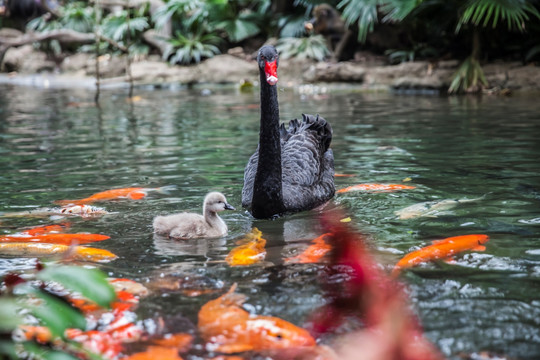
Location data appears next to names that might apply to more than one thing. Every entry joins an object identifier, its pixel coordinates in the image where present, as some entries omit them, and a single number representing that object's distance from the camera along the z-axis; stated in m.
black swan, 4.38
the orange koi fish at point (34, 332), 2.37
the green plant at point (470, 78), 12.52
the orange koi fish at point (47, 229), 4.00
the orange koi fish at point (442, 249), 3.27
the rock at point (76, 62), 21.23
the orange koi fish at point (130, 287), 2.95
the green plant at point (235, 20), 18.55
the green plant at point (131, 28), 19.75
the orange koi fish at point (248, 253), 3.42
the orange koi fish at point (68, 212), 4.52
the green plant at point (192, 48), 17.98
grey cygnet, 3.96
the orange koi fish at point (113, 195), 4.97
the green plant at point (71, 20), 22.36
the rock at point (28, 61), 22.20
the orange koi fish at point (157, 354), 2.31
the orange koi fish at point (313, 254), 3.44
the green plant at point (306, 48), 16.48
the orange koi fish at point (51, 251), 3.52
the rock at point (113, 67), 19.22
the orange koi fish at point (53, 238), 3.76
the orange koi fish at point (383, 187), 5.02
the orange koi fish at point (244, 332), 2.41
